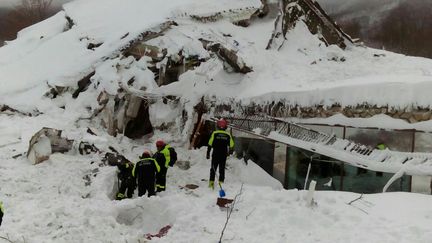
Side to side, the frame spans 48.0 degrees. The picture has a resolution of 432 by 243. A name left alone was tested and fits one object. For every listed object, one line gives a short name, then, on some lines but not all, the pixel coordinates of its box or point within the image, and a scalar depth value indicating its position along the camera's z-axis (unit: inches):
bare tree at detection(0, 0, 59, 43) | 2175.2
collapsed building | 442.0
